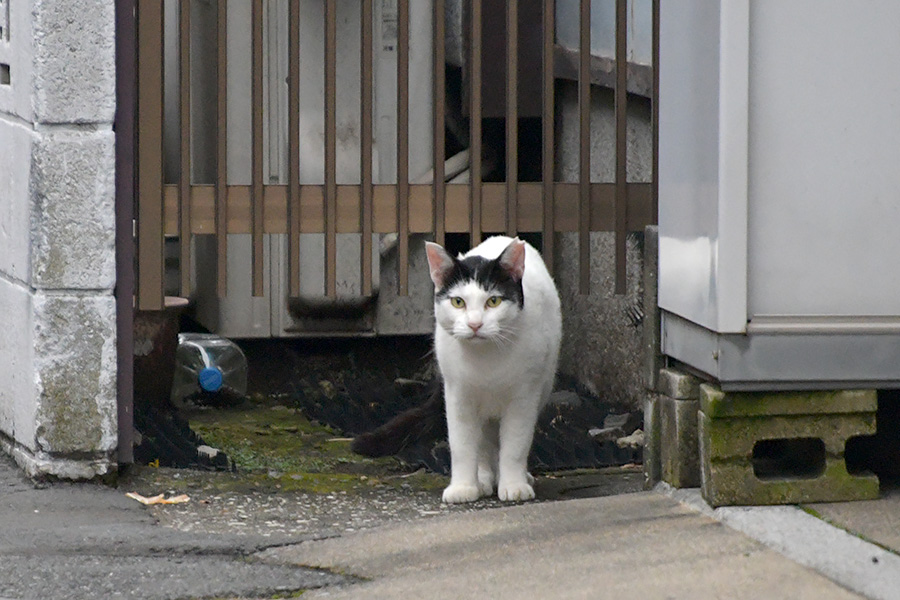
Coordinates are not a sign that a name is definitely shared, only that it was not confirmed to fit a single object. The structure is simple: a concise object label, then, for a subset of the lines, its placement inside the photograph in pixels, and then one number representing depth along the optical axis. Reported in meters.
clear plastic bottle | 12.91
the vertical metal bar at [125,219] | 9.01
